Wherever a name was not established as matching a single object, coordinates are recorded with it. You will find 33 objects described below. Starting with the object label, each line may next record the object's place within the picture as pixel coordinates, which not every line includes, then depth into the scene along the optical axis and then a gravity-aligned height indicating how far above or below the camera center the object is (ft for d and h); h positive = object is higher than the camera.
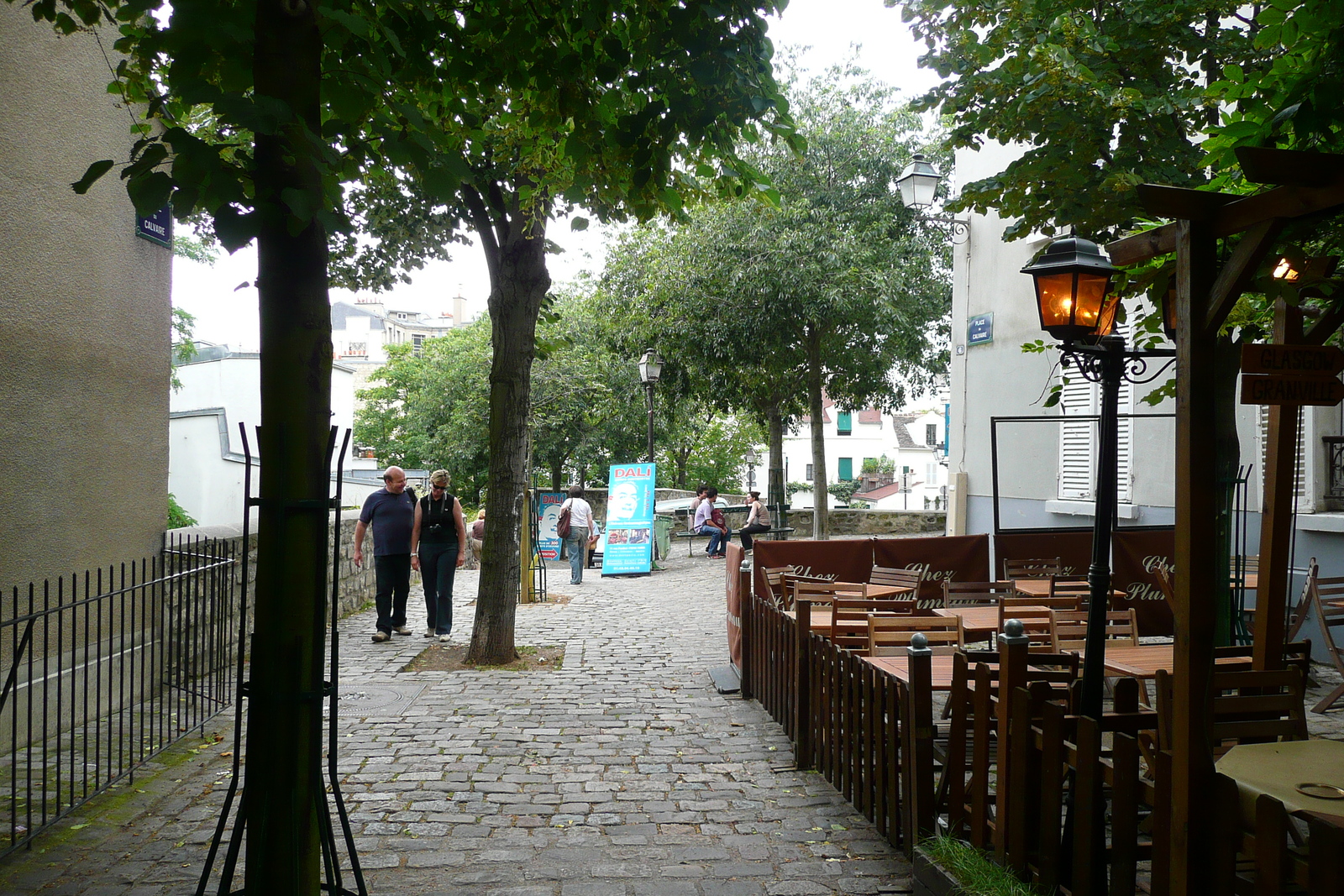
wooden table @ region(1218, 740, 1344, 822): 10.37 -3.56
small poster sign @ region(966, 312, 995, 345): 51.24 +6.81
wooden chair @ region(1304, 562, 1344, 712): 22.25 -3.85
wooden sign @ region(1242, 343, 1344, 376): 10.78 +1.15
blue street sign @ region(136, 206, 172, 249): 24.80 +5.63
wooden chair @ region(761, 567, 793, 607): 30.96 -4.09
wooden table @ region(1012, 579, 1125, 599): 29.71 -4.03
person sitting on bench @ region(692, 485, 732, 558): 74.64 -5.48
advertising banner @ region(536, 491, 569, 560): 76.95 -5.02
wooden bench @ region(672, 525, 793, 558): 65.41 -5.49
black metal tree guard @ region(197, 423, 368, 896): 10.23 -4.03
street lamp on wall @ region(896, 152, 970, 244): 44.70 +12.63
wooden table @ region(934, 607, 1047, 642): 22.86 -4.21
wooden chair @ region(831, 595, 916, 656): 22.21 -3.93
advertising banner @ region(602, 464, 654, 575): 60.64 -4.36
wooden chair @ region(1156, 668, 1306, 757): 12.01 -3.13
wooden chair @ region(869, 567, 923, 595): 33.53 -4.23
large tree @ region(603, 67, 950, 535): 61.26 +11.97
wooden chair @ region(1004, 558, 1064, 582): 34.06 -3.87
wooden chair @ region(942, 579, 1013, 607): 28.55 -4.00
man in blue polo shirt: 33.71 -3.11
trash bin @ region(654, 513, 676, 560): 70.13 -6.00
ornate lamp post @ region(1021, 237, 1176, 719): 16.53 +2.62
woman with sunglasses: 33.94 -3.28
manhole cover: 24.09 -6.44
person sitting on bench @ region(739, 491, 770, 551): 63.10 -4.63
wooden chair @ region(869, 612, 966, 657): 20.33 -3.72
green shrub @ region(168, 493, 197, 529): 48.83 -3.72
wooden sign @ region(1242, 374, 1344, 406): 10.76 +0.80
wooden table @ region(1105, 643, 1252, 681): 18.13 -4.02
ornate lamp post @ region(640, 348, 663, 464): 65.10 +5.70
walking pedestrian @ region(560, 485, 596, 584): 57.11 -4.74
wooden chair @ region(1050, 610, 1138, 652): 21.98 -3.96
